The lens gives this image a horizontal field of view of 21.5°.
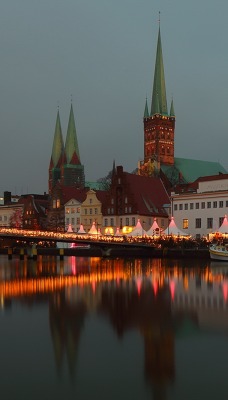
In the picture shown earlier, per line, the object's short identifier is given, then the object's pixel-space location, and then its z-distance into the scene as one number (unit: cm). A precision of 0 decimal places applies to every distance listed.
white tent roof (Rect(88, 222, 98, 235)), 8482
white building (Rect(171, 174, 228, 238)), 8300
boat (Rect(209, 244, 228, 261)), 6525
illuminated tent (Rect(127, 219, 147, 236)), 7963
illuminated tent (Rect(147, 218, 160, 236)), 7931
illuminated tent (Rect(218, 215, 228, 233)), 7236
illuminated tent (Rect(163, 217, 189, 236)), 7550
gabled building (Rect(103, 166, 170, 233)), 9400
